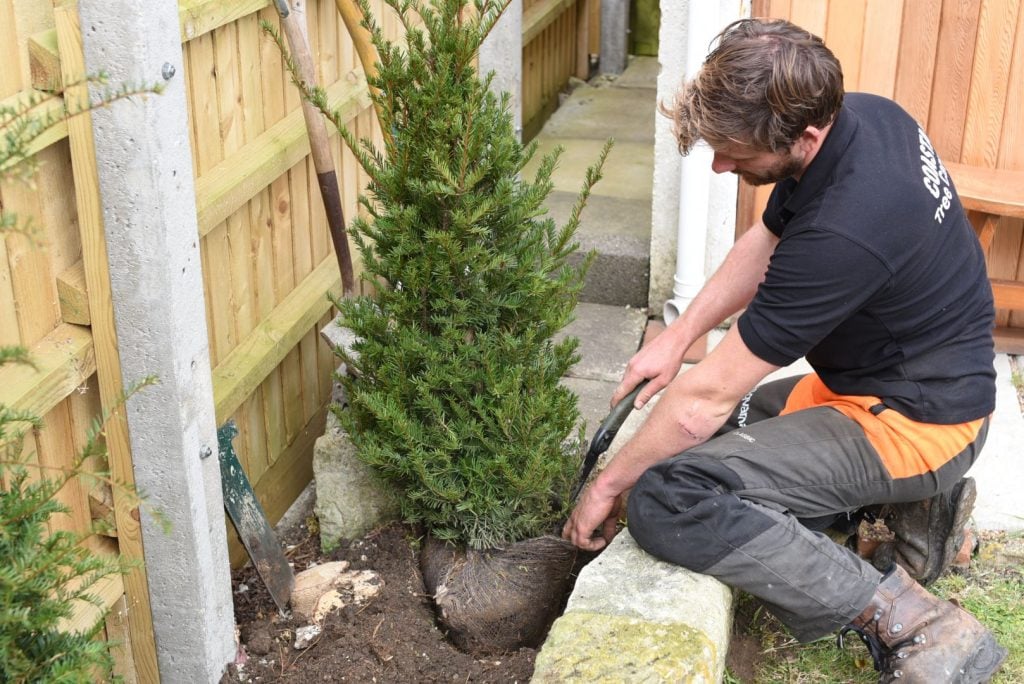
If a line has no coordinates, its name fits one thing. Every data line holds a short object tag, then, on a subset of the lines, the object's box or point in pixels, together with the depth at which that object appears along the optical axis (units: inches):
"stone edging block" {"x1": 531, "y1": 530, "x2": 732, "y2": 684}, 103.5
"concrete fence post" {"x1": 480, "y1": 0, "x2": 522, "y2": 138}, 219.5
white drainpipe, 176.4
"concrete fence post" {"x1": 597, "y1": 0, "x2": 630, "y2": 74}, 315.0
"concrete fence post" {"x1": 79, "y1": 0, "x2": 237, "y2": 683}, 96.1
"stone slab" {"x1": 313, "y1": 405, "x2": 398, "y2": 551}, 143.1
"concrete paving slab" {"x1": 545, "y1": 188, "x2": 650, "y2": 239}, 211.3
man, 109.5
